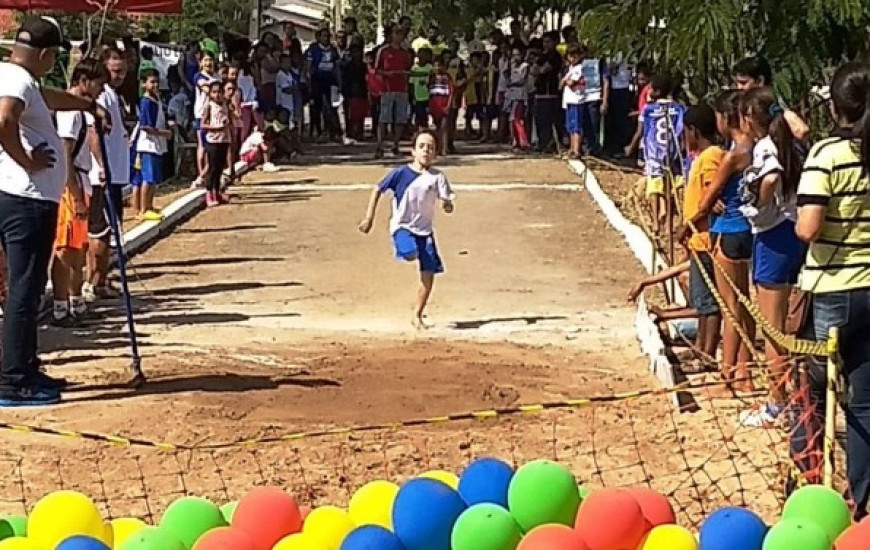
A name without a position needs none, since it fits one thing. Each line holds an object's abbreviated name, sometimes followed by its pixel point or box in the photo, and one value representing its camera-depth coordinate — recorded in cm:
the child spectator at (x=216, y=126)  1853
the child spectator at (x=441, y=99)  2706
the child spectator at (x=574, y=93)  2436
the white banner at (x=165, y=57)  2298
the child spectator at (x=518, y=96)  2752
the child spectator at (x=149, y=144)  1605
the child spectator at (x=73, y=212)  1068
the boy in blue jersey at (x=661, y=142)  1344
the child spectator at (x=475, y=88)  2964
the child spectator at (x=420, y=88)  2706
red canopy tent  1905
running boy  1109
